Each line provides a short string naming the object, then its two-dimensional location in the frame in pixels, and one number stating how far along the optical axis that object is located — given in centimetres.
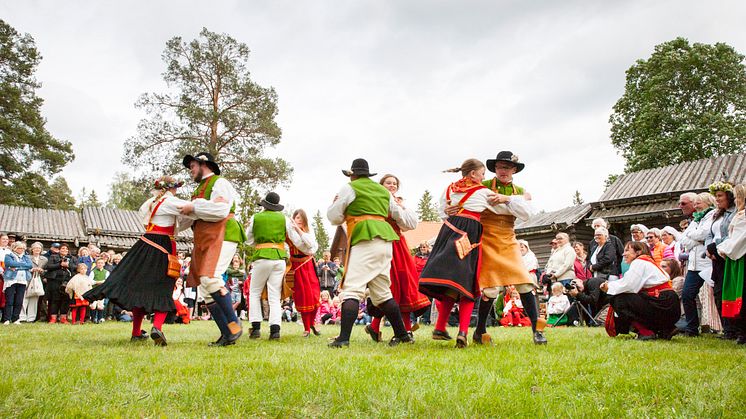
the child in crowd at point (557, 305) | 1045
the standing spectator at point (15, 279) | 1074
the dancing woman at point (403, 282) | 614
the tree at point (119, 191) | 5525
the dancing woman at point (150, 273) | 548
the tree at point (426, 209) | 7088
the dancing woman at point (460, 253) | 520
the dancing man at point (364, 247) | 534
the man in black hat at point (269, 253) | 720
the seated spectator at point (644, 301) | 631
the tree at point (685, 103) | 2825
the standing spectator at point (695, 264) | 676
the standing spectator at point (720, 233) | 605
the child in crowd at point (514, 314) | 1123
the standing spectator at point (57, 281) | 1241
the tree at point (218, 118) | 2556
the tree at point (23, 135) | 2944
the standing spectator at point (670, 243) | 861
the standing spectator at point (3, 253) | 1057
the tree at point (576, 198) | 7384
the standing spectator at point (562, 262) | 1059
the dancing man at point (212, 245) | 553
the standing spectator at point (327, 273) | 1502
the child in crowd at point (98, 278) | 1238
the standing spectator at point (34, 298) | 1224
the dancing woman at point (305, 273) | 764
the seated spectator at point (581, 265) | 1105
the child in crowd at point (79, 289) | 1195
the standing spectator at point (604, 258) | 988
